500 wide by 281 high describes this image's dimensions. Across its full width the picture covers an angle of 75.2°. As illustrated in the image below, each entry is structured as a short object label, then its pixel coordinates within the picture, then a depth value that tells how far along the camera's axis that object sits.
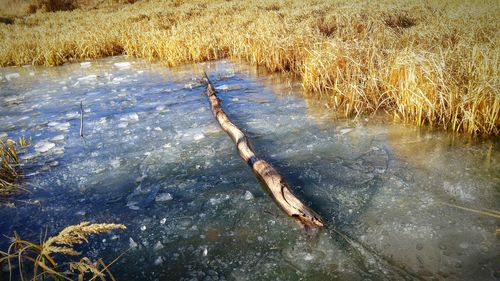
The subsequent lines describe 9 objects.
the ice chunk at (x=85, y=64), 10.01
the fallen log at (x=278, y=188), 2.65
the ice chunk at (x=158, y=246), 2.60
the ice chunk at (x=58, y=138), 4.79
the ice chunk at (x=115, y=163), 3.90
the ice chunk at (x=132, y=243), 2.64
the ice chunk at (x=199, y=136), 4.50
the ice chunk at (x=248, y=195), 3.14
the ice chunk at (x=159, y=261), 2.46
